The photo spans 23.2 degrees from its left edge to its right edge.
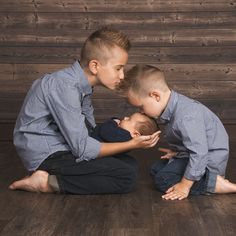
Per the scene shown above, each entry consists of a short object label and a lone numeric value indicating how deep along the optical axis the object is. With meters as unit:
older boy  2.37
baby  2.45
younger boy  2.31
